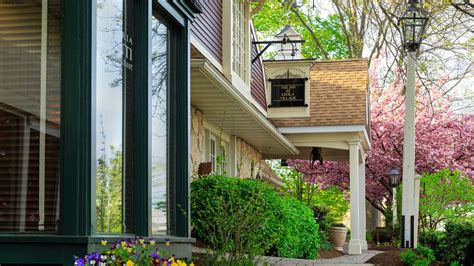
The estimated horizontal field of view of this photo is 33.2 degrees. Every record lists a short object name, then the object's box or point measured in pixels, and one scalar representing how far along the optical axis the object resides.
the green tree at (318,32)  38.22
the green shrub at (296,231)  12.77
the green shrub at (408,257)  12.49
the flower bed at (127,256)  4.71
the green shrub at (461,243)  12.81
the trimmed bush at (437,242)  13.80
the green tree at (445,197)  18.39
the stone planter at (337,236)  22.23
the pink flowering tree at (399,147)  28.91
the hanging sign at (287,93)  19.05
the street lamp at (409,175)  15.72
